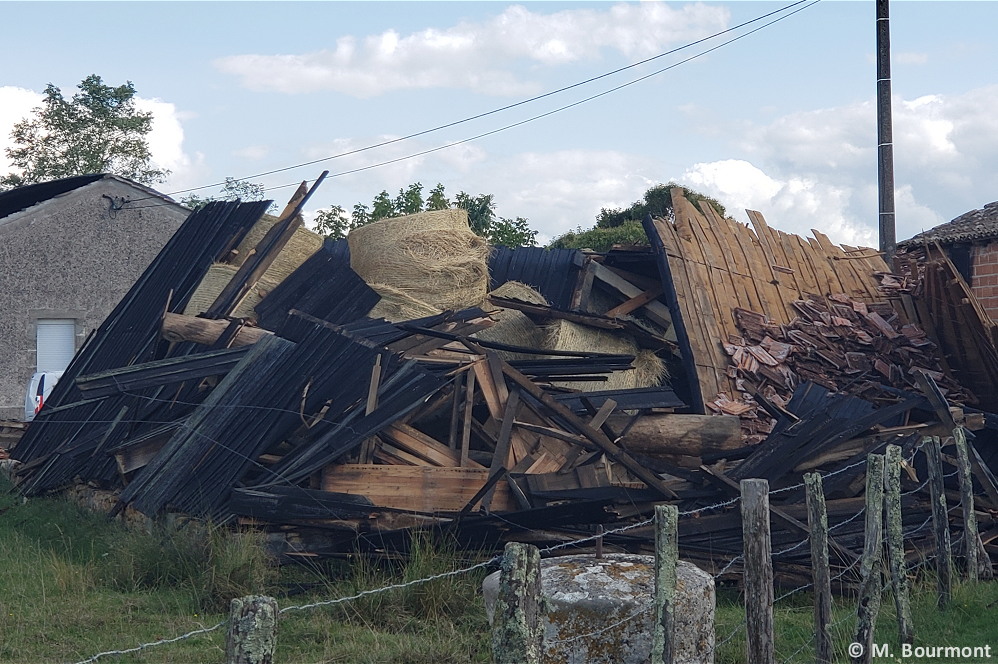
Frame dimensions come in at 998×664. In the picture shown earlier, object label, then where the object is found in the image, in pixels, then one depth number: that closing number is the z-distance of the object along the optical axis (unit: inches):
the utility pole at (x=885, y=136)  734.5
